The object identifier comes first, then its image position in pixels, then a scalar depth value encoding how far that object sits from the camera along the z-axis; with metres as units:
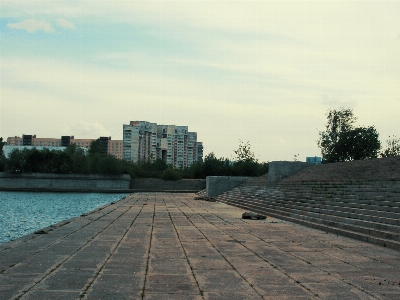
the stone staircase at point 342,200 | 12.62
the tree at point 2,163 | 78.32
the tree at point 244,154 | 79.56
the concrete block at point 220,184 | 40.12
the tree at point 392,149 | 60.53
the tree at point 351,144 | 57.19
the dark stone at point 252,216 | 18.50
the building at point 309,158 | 94.78
